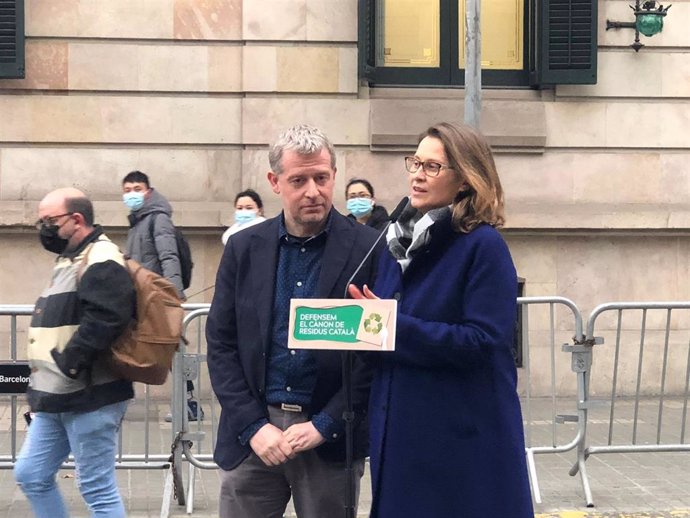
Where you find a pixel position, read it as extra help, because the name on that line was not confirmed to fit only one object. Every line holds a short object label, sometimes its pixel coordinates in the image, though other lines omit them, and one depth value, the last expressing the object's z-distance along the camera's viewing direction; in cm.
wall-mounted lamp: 1147
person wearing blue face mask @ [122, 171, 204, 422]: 941
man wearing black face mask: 518
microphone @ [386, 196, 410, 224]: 391
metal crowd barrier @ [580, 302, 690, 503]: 785
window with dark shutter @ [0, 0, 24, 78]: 1089
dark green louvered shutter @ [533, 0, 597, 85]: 1154
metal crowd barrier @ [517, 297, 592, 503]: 756
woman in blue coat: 366
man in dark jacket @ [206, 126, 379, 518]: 398
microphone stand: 386
